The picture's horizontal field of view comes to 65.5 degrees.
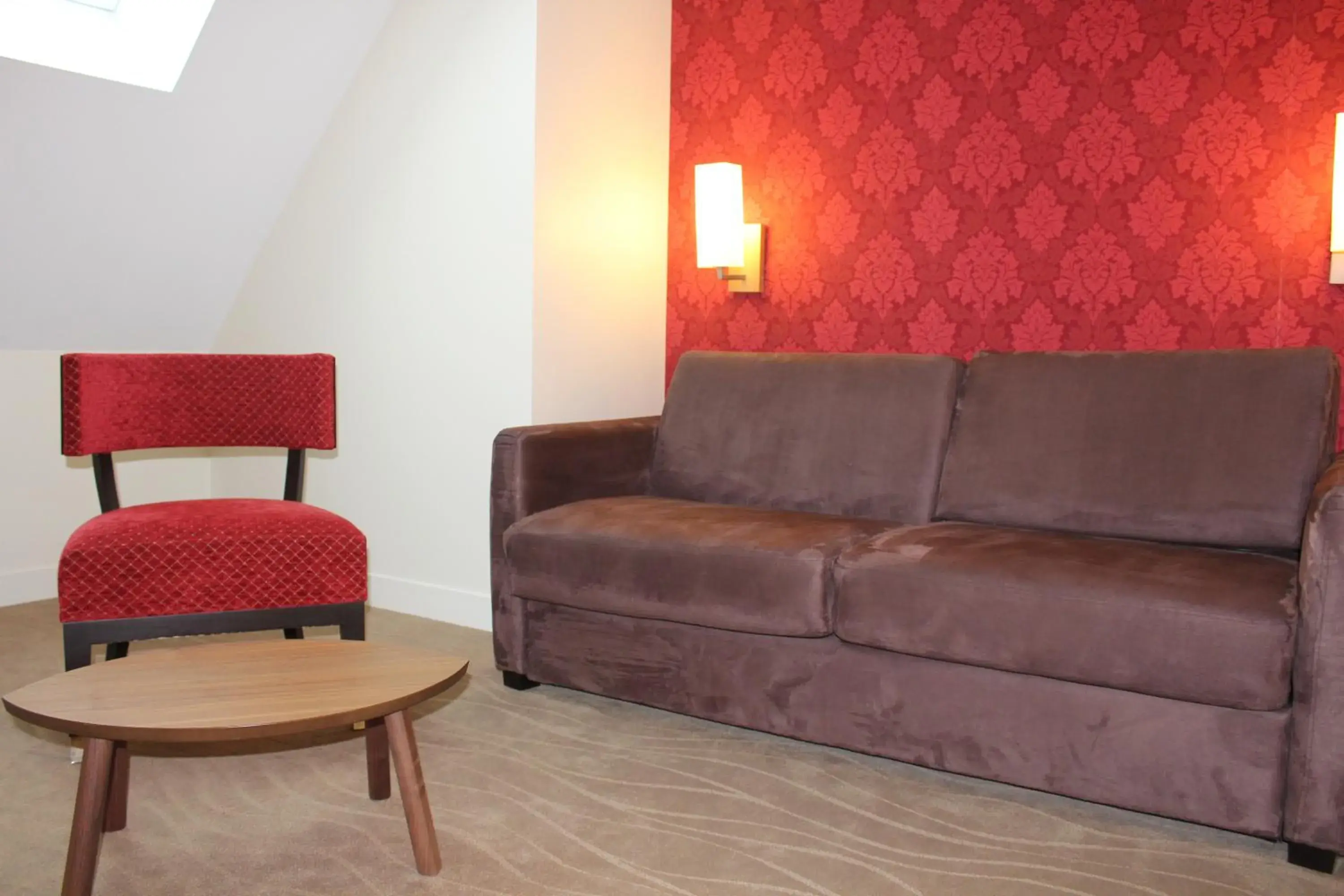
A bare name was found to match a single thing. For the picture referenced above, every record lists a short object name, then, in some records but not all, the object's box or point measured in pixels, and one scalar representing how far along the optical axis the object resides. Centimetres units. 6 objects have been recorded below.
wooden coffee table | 141
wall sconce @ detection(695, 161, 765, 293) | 315
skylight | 286
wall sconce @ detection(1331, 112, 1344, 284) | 237
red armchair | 206
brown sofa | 172
